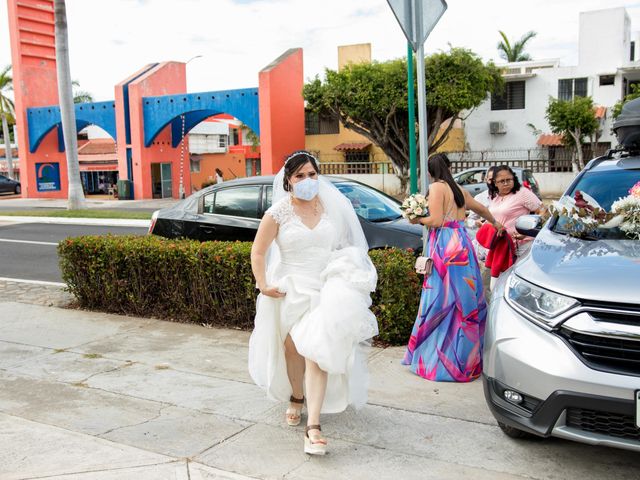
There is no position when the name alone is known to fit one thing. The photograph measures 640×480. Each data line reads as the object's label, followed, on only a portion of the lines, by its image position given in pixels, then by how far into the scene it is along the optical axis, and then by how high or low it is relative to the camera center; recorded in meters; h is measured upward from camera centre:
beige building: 34.69 +1.87
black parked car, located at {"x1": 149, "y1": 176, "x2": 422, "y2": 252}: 7.59 -0.45
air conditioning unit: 33.84 +2.23
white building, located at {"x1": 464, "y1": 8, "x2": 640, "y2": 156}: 32.06 +4.01
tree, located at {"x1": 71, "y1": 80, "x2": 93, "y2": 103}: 59.60 +7.77
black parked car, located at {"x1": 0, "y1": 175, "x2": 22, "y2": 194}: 39.56 -0.14
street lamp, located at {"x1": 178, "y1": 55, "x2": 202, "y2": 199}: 32.72 +0.39
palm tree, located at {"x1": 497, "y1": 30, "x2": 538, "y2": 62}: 47.31 +8.82
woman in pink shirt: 6.15 -0.30
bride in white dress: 3.90 -0.75
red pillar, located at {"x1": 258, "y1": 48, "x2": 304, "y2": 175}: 27.61 +3.04
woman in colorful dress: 5.04 -0.97
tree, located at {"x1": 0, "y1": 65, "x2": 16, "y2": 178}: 46.38 +5.55
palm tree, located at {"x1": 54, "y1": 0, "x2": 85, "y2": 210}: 21.44 +2.63
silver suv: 3.08 -0.88
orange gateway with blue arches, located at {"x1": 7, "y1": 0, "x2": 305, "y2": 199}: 28.23 +3.01
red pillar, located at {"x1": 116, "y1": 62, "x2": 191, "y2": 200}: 31.33 +2.65
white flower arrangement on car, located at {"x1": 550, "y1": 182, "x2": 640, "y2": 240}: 3.92 -0.29
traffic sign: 5.57 +1.33
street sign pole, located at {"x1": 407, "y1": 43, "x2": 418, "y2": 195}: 7.06 +0.50
